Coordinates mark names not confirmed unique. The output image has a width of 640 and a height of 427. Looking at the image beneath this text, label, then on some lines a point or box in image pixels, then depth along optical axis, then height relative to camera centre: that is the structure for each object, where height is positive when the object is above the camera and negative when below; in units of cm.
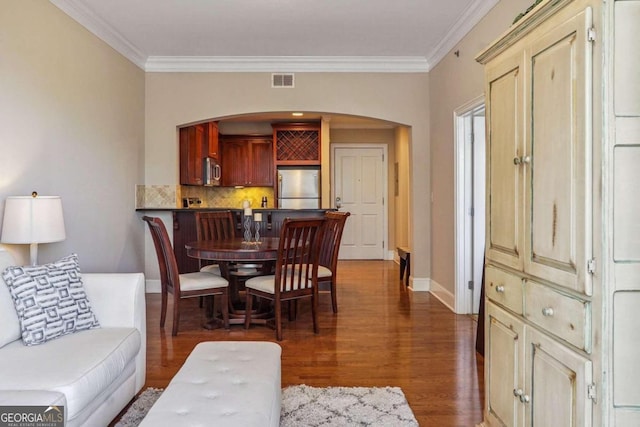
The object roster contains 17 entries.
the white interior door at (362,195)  862 +35
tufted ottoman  149 -70
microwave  685 +68
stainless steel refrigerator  787 +47
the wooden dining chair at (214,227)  455 -15
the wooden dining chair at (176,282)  359 -60
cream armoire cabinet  125 -1
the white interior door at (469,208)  431 +5
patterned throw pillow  215 -45
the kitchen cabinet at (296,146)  785 +121
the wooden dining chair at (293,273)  349 -52
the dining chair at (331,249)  422 -38
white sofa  171 -65
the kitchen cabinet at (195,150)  573 +91
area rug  222 -106
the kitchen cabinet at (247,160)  822 +100
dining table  356 -35
